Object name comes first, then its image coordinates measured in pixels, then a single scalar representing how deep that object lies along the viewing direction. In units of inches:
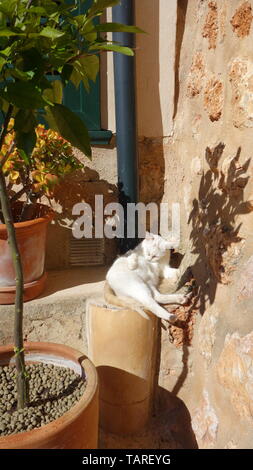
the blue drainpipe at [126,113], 88.4
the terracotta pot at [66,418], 47.6
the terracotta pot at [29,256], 80.0
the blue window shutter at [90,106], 93.6
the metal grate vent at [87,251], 101.3
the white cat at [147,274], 77.9
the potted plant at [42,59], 32.2
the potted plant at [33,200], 79.2
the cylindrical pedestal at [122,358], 77.2
